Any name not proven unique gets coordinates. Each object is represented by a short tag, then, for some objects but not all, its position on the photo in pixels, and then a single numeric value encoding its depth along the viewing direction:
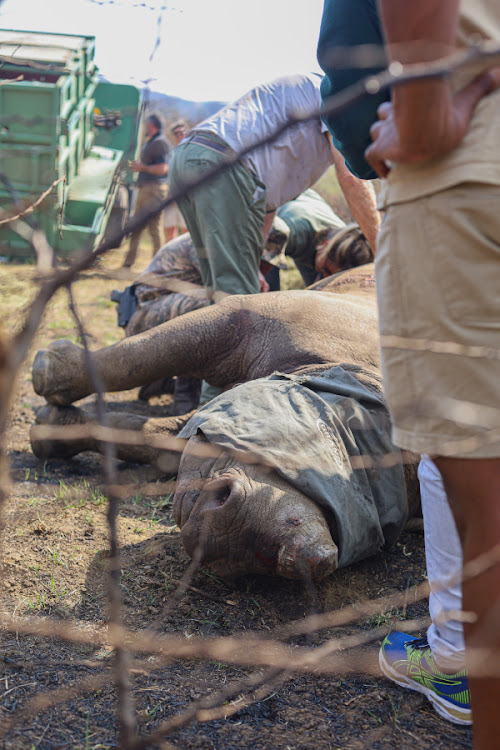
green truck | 7.98
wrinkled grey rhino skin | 2.41
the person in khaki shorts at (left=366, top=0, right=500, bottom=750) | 1.18
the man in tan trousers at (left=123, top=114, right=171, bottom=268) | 8.41
